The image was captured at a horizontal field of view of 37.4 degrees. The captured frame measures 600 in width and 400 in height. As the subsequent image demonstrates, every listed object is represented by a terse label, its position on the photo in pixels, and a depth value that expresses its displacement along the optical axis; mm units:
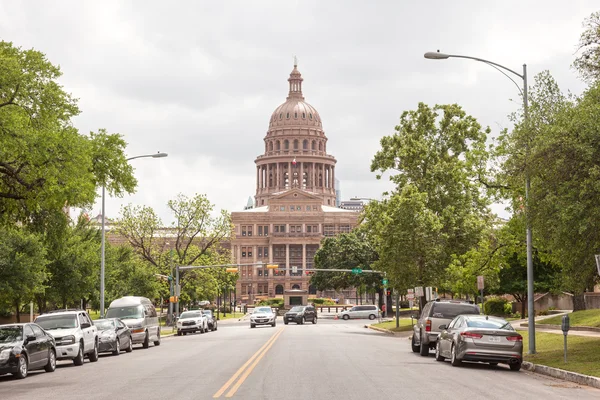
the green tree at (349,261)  104875
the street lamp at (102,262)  43188
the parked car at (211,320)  62188
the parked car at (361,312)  95500
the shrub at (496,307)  61569
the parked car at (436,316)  28406
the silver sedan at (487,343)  22562
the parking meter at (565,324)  21700
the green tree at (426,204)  49812
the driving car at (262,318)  65812
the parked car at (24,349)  21672
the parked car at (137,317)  37938
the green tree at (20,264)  43125
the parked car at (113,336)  32719
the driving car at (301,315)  74875
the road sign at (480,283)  33425
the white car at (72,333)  27234
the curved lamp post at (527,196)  25141
